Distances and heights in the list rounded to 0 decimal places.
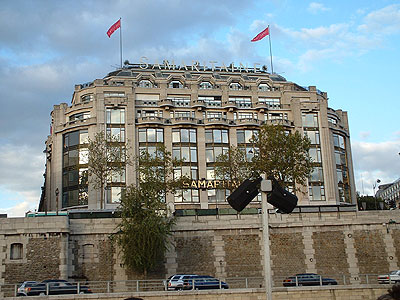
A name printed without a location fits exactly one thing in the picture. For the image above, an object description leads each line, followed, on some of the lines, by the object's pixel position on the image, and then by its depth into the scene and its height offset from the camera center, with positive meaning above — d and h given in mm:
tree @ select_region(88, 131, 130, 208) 61906 +13102
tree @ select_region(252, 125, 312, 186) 60938 +11891
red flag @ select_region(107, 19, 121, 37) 87312 +38973
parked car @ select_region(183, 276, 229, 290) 36938 -1424
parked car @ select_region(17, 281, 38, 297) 34994 -1090
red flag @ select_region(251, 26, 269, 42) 91969 +38859
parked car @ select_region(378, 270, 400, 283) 39272 -1725
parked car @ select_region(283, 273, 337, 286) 38219 -1584
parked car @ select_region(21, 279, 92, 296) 34250 -1219
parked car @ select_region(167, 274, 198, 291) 36812 -1255
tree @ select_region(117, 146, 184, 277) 44156 +3123
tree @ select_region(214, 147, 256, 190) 65188 +11738
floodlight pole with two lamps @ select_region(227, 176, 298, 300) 16336 +2002
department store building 80562 +21683
